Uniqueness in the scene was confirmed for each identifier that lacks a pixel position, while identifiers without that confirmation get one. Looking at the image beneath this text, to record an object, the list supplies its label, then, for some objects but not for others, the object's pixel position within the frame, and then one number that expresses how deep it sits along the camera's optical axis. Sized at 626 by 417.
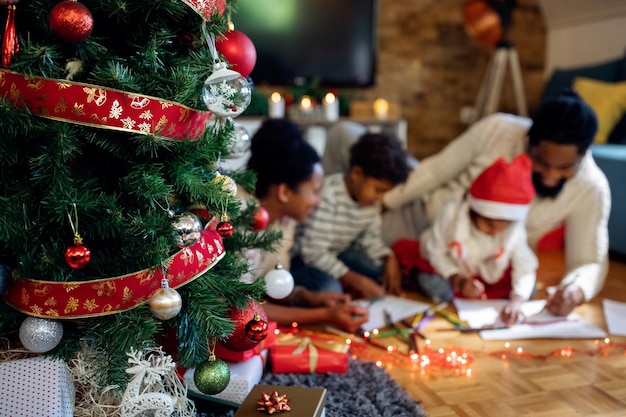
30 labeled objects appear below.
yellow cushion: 2.72
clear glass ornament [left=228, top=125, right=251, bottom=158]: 1.11
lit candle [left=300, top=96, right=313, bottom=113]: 3.51
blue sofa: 2.24
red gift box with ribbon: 1.26
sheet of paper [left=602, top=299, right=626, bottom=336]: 1.54
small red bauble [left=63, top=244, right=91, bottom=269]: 0.81
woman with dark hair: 1.49
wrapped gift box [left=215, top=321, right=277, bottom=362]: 1.13
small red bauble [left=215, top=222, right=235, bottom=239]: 0.95
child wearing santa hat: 1.62
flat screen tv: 3.64
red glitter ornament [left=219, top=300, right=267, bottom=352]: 0.96
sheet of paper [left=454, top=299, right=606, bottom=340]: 1.49
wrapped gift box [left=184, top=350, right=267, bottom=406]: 1.08
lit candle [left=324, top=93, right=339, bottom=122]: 3.49
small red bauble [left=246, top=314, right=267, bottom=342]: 0.95
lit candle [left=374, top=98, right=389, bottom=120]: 3.56
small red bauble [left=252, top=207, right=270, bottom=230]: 1.20
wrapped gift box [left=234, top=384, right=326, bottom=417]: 0.90
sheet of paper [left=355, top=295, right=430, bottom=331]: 1.56
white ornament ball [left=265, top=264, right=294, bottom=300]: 1.11
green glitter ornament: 0.90
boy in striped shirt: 1.75
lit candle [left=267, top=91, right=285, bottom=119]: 3.40
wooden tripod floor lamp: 3.54
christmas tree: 0.82
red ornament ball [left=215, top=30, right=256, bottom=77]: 1.00
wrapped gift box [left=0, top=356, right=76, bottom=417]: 0.88
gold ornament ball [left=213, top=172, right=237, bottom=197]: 0.95
